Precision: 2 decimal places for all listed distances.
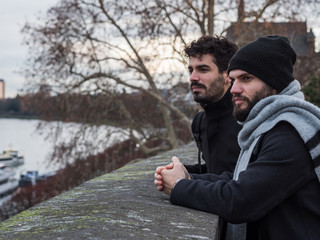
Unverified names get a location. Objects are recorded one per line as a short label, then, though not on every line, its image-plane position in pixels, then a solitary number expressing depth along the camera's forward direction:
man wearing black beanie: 1.82
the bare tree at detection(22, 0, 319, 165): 17.36
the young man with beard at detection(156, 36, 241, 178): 3.02
